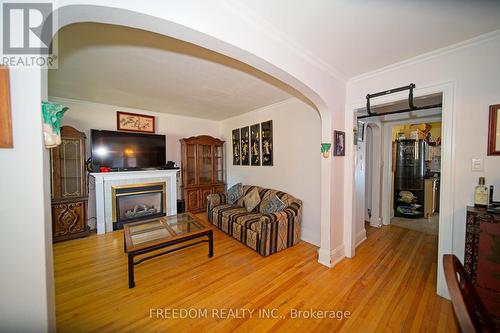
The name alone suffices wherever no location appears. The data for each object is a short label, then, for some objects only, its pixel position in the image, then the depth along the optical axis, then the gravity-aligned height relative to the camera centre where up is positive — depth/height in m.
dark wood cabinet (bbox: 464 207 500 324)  1.34 -0.74
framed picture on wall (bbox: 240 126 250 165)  4.23 +0.39
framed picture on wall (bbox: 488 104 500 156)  1.54 +0.26
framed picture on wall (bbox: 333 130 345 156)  2.34 +0.25
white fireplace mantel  3.32 -0.44
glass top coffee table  2.00 -0.96
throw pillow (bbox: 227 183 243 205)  3.90 -0.70
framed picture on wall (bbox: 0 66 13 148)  0.75 +0.22
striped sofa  2.54 -0.99
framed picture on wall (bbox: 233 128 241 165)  4.54 +0.38
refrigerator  4.34 -0.41
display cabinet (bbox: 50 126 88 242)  2.92 -0.43
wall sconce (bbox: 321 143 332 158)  2.27 +0.17
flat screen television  3.34 +0.24
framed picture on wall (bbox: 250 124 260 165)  3.98 +0.40
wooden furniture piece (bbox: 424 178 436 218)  4.29 -0.84
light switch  1.61 -0.02
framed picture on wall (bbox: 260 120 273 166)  3.66 +0.42
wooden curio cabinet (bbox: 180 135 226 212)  4.36 -0.20
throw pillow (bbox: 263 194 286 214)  2.94 -0.74
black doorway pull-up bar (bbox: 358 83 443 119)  1.94 +0.81
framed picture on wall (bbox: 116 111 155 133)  3.75 +0.87
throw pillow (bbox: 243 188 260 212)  3.43 -0.75
